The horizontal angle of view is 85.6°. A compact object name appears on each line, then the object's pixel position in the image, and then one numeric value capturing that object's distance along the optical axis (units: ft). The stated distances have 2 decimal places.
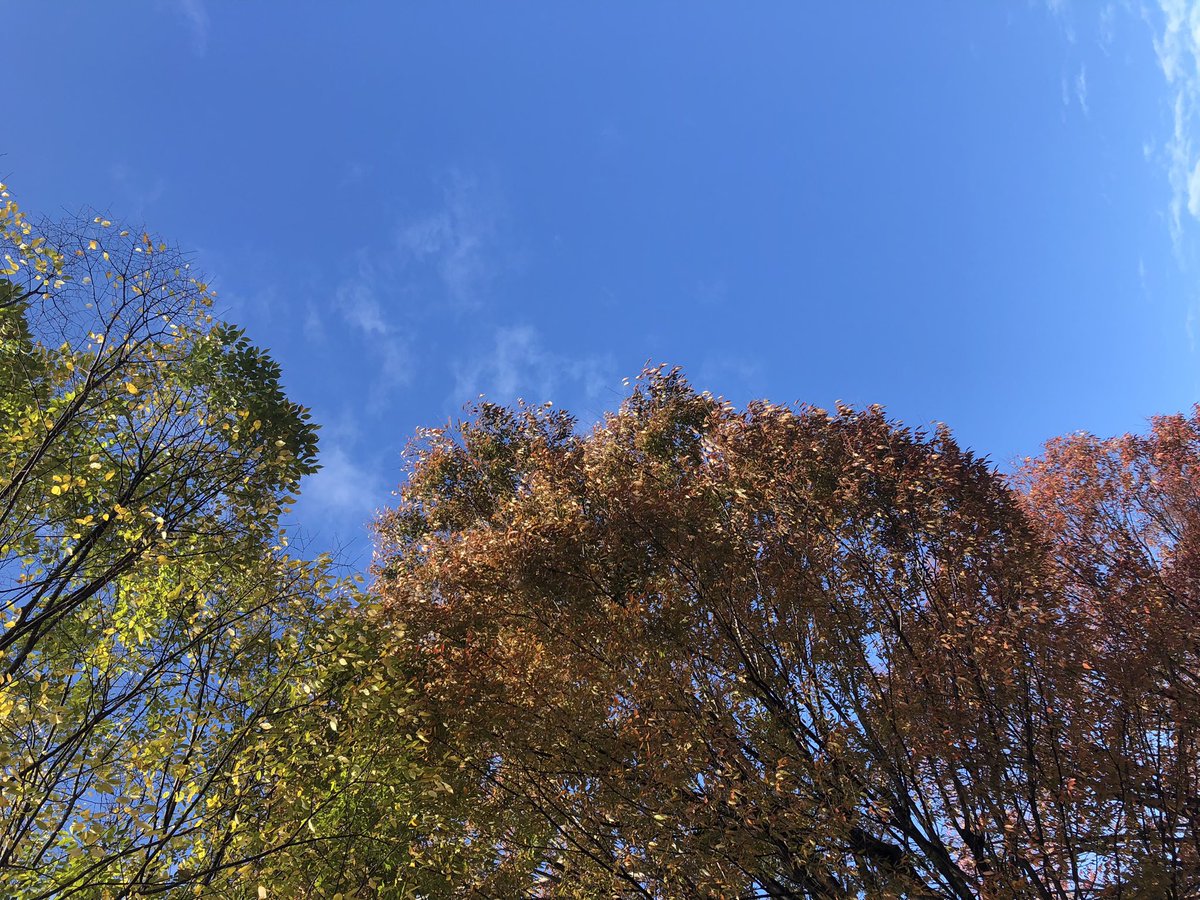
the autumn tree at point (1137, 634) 24.44
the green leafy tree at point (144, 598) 17.38
